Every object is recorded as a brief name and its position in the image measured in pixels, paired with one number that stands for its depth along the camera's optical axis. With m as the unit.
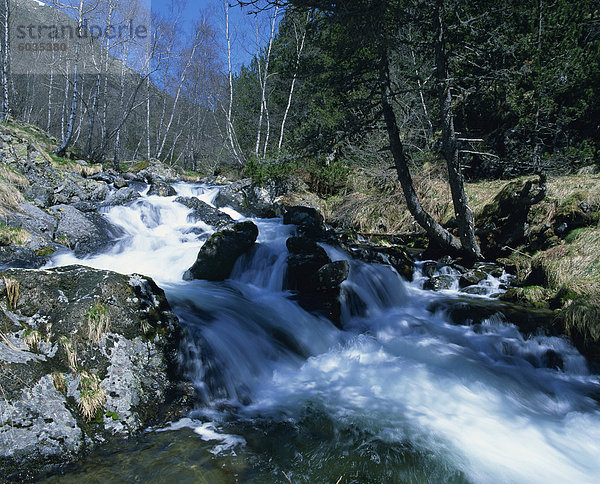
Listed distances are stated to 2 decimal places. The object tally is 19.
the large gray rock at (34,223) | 7.87
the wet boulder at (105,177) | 15.03
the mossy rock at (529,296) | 6.77
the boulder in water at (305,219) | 11.56
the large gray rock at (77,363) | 2.59
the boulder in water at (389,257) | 9.12
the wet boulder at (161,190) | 15.10
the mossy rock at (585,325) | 5.09
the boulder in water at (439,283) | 8.39
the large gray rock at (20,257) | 6.97
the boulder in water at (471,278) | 8.21
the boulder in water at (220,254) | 7.67
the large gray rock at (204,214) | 12.25
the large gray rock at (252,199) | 14.98
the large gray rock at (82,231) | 8.66
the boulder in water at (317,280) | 6.82
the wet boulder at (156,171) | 18.44
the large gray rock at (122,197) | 12.38
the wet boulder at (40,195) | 9.73
